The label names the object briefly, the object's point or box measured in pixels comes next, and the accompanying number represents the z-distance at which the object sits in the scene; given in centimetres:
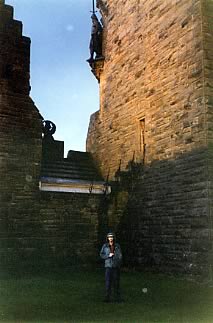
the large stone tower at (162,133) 967
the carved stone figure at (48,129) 1570
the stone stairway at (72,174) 1229
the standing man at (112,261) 716
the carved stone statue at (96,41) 1614
